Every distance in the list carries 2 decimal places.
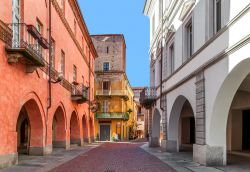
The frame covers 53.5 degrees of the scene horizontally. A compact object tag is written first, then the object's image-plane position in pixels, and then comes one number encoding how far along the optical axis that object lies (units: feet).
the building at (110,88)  112.47
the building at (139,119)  173.00
